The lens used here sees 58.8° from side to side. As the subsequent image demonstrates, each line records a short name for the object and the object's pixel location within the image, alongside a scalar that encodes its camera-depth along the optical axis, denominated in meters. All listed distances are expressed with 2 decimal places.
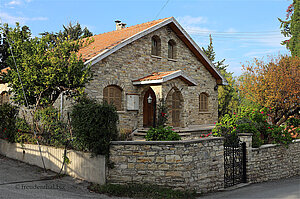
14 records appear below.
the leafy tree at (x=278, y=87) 17.22
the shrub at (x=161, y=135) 9.59
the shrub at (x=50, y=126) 10.02
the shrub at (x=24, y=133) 11.16
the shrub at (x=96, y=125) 8.01
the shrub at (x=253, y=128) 10.66
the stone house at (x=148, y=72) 13.63
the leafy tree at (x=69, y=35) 10.94
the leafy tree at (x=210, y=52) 33.28
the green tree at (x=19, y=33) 10.59
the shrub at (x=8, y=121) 11.98
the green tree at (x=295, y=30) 24.24
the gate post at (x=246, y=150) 10.18
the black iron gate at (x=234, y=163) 9.39
